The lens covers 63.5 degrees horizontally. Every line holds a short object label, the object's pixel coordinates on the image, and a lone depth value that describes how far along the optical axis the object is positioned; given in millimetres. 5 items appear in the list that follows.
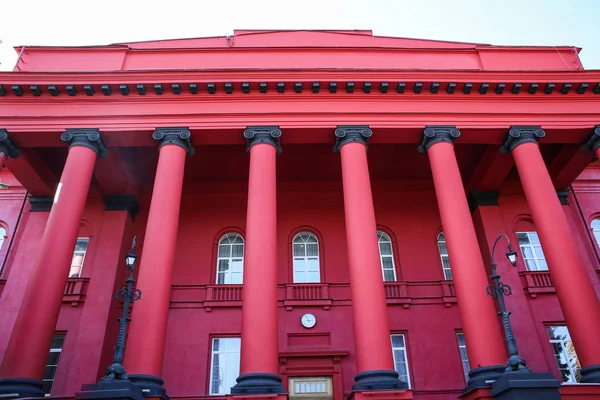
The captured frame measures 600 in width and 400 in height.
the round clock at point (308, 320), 15523
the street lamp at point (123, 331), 9516
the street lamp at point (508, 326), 9789
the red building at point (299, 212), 11359
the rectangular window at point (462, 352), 14977
